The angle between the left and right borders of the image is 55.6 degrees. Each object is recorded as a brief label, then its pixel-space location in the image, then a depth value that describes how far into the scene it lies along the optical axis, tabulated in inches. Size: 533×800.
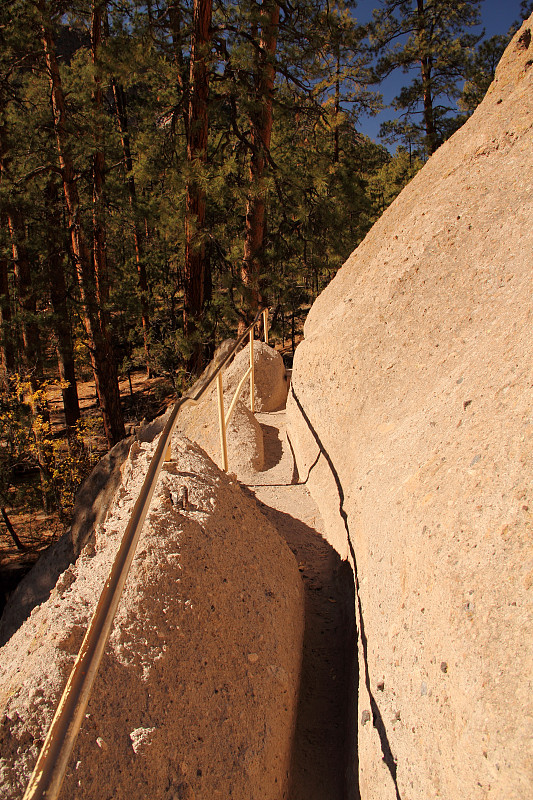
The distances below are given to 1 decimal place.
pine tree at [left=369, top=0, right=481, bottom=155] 500.7
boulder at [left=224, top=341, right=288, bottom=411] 264.2
